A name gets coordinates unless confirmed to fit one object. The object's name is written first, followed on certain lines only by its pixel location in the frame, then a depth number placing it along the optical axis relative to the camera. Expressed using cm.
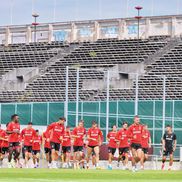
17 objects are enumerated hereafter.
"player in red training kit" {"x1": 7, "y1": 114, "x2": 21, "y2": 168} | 3669
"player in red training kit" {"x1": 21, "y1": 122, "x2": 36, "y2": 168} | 3844
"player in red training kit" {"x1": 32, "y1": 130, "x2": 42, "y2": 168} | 3894
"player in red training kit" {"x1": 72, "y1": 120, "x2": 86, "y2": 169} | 3878
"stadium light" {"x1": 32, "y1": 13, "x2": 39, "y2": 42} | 8985
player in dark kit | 3872
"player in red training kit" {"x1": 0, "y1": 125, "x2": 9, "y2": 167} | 3872
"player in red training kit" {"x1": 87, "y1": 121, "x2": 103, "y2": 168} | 3791
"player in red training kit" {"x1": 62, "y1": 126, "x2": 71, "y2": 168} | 3773
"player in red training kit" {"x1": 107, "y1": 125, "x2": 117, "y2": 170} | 3953
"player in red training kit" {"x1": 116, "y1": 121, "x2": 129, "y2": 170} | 3822
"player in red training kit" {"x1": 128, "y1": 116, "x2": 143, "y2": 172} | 3259
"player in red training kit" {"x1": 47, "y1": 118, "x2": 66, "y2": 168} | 3650
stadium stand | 6131
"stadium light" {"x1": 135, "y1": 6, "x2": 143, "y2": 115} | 8057
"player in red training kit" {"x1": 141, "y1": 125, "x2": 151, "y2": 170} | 3450
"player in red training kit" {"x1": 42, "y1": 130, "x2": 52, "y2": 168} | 3734
